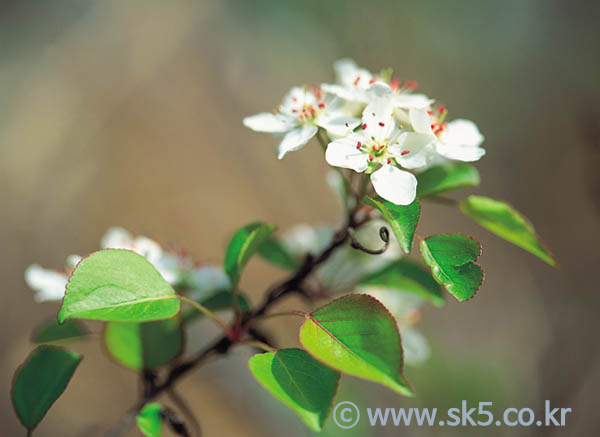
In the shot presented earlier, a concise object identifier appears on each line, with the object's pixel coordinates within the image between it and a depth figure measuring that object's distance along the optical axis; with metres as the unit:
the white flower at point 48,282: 0.35
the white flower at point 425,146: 0.32
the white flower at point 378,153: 0.31
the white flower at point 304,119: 0.33
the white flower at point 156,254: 0.36
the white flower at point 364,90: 0.33
